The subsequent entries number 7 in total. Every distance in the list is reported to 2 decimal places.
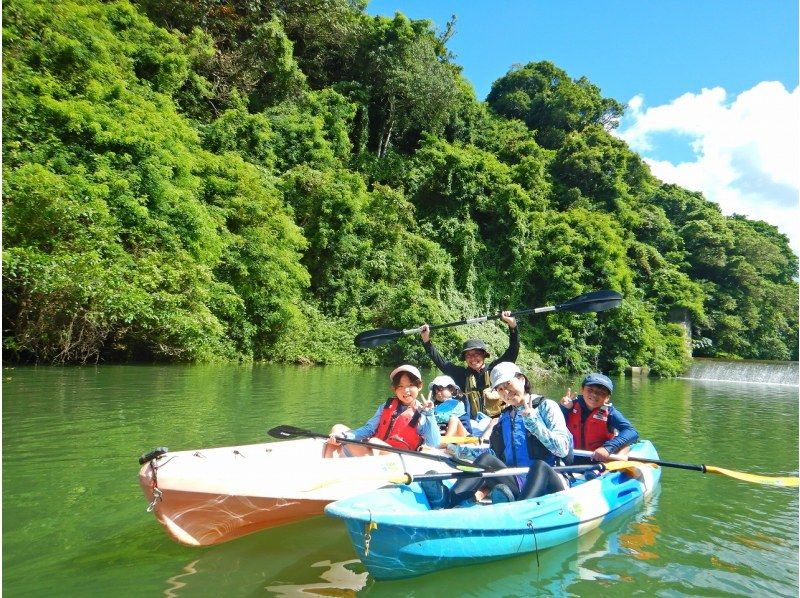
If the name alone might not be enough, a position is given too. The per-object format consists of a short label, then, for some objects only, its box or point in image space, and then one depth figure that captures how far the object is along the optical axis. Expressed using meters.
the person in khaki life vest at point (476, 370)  5.68
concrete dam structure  21.94
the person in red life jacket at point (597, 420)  4.40
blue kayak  2.82
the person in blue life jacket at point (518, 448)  3.50
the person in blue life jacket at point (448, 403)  5.73
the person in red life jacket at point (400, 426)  4.38
